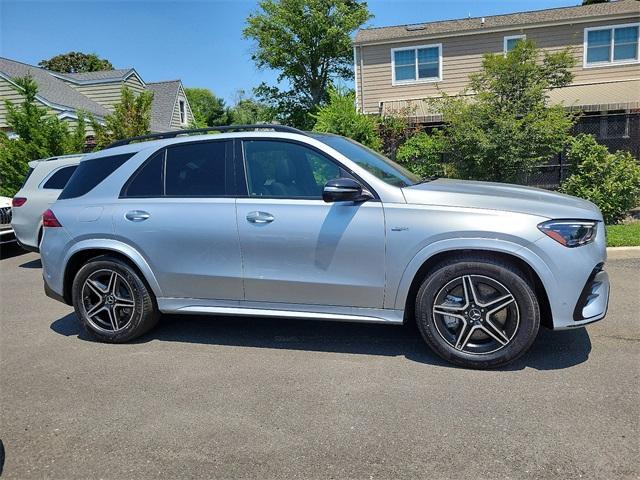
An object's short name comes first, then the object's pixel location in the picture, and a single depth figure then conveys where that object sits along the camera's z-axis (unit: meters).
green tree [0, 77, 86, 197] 12.98
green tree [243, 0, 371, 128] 24.17
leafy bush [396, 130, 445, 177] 10.53
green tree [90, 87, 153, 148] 14.82
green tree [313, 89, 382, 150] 10.65
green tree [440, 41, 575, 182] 9.14
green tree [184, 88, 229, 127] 36.62
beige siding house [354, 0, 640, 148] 18.17
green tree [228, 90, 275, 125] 42.84
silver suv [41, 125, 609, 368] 3.59
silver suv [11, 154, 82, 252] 7.91
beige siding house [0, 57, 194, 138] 23.91
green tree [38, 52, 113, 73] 55.09
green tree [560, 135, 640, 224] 9.09
